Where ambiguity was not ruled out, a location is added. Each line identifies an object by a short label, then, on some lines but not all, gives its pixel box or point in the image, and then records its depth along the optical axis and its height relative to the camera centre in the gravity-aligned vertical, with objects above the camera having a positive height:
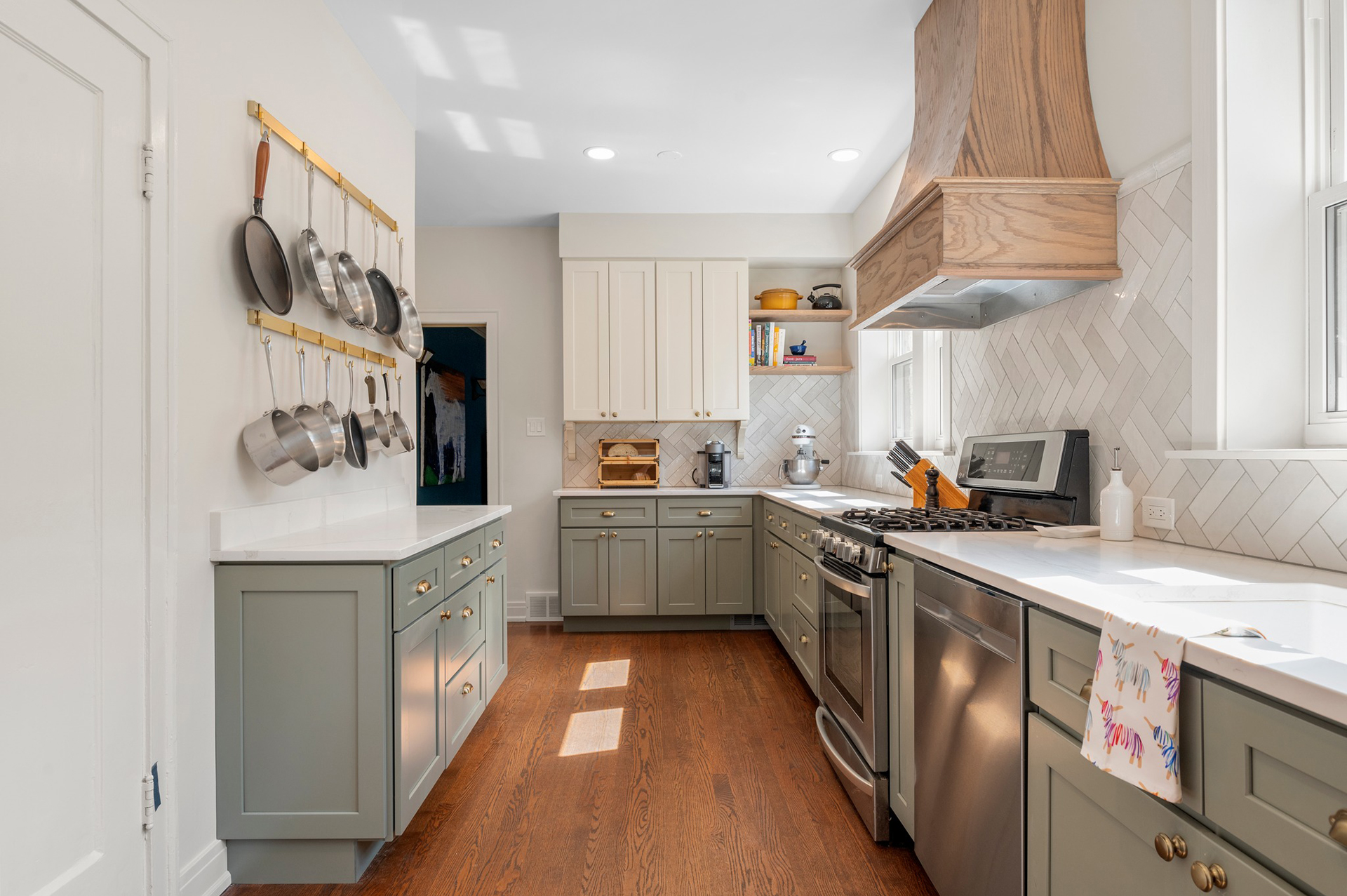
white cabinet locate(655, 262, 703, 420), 4.52 +0.72
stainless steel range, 1.42 -0.48
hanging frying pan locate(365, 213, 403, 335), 2.75 +0.58
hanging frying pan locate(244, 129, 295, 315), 1.94 +0.54
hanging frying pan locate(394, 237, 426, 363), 2.97 +0.50
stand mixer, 4.58 -0.11
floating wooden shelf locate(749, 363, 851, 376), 4.64 +0.52
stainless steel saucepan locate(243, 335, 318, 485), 1.96 +0.00
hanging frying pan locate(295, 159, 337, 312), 2.21 +0.57
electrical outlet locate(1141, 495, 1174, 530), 1.85 -0.17
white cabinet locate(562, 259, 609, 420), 4.49 +0.69
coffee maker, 4.56 -0.12
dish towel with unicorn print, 0.90 -0.36
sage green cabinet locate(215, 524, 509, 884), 1.79 -0.70
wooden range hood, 2.02 +0.83
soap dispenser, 1.86 -0.17
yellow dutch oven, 4.65 +0.98
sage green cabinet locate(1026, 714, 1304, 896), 0.88 -0.58
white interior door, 1.26 -0.02
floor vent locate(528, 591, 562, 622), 4.74 -1.09
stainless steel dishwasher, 1.35 -0.62
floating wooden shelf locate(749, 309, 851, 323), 4.63 +0.88
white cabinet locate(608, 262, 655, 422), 4.51 +0.80
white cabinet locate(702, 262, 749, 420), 4.54 +0.70
